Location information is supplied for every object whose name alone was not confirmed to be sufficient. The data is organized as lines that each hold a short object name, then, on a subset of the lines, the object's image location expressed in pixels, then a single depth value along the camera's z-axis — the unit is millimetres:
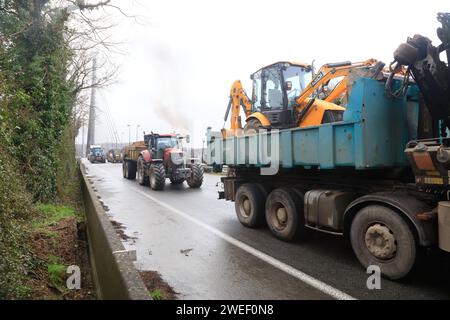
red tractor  14871
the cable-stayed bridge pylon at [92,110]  22188
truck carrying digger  4215
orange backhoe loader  7508
